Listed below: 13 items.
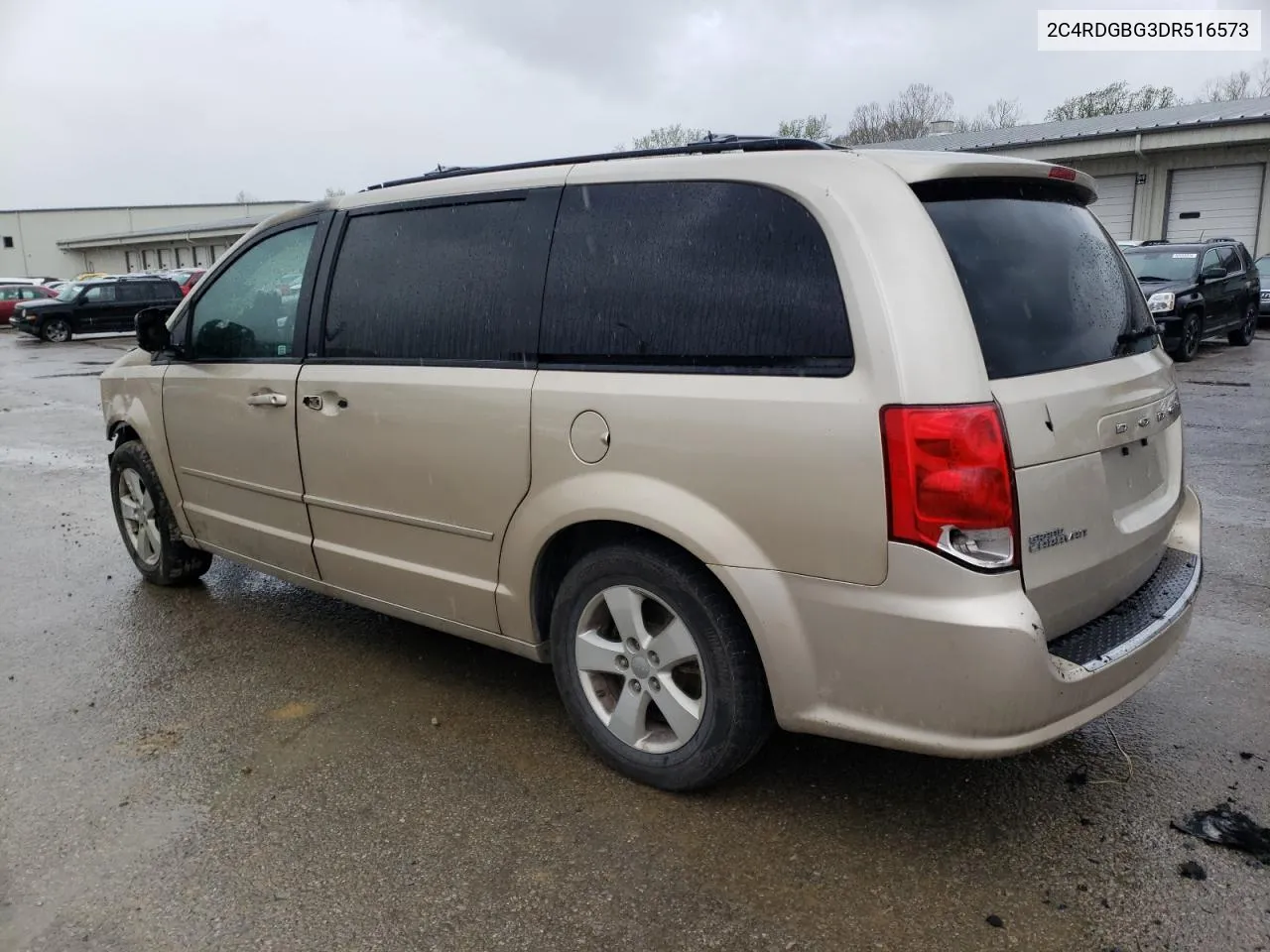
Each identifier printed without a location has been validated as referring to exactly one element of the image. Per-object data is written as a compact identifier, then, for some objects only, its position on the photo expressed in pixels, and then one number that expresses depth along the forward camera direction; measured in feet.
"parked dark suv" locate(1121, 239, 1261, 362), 43.68
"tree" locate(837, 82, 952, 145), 164.66
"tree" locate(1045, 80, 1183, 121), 138.72
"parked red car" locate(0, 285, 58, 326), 101.71
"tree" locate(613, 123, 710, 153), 167.12
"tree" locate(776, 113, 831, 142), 151.74
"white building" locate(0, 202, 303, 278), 217.56
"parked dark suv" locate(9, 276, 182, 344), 84.28
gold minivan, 7.80
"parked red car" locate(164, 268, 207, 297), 93.53
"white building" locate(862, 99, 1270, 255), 71.20
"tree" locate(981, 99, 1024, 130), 173.78
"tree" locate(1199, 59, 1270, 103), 158.20
